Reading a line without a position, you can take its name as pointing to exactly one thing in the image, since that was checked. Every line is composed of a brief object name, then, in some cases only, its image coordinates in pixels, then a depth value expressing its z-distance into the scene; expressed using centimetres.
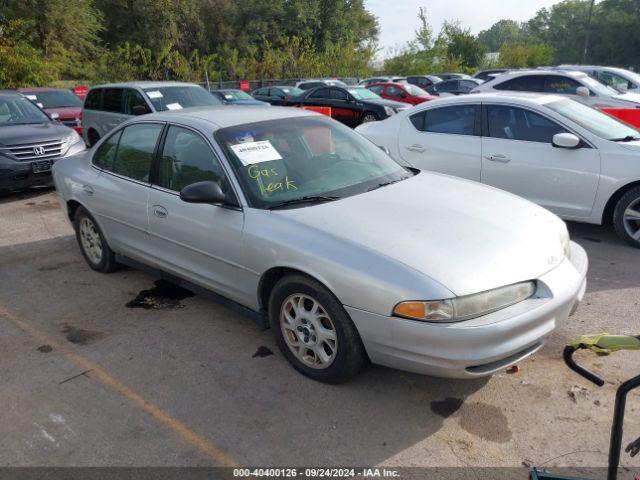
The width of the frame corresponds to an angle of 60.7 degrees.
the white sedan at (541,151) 543
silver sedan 278
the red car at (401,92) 1834
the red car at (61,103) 1286
